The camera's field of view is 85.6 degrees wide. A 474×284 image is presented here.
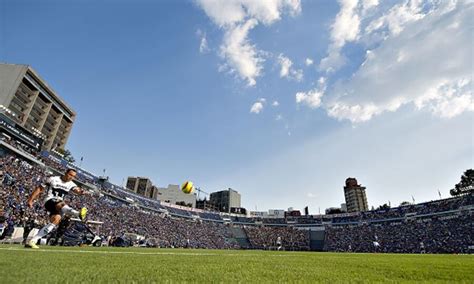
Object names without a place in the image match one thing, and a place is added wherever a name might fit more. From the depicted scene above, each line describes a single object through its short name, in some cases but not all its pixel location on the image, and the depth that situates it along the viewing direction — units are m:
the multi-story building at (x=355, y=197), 168.62
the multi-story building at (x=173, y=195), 121.50
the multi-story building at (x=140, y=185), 139.20
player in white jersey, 7.02
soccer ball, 16.88
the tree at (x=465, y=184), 71.19
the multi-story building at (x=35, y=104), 54.06
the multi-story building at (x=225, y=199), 136.12
